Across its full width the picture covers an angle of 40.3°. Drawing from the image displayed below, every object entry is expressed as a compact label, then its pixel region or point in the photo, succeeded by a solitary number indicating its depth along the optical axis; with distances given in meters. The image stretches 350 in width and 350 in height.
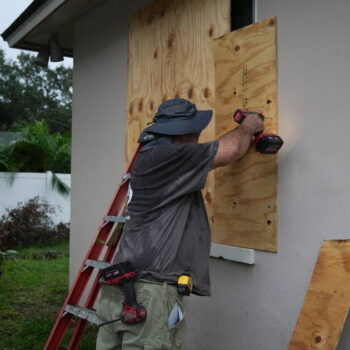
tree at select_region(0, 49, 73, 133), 36.53
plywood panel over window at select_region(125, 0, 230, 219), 4.00
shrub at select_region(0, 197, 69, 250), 12.26
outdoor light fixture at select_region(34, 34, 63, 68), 7.02
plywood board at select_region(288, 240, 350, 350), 2.57
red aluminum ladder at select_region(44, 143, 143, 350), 3.65
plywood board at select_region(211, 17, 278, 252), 3.31
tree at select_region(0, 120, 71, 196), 14.27
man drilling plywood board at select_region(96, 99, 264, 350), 2.80
